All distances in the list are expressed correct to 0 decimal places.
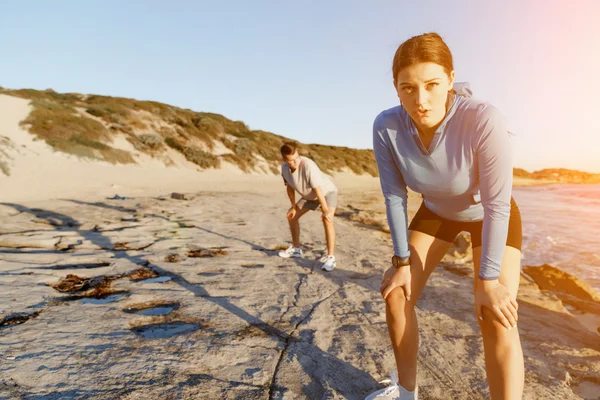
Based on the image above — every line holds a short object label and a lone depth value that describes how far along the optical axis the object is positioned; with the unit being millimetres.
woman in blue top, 1564
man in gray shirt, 4516
